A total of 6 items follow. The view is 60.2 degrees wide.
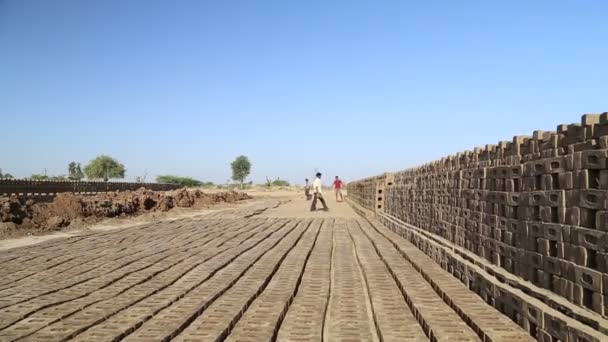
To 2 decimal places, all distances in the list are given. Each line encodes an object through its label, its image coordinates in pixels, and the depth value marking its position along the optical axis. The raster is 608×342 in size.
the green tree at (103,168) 73.12
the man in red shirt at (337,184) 28.31
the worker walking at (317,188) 18.20
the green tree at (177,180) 83.56
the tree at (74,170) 72.48
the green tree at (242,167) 84.25
